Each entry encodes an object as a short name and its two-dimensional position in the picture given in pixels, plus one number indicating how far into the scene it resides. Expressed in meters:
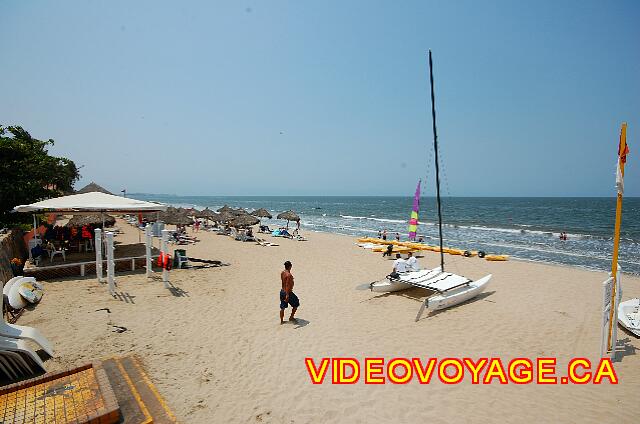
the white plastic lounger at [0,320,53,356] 5.02
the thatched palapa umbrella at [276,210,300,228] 26.53
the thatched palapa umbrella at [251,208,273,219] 27.89
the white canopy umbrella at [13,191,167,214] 10.72
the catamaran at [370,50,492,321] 8.57
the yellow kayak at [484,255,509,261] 17.02
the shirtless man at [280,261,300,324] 7.24
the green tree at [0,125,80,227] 14.97
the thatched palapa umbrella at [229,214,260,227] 23.07
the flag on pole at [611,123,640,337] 5.40
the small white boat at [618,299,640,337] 7.14
